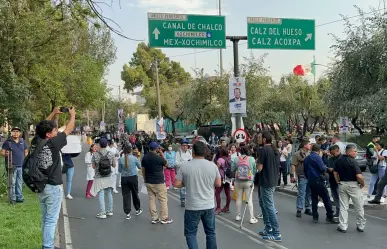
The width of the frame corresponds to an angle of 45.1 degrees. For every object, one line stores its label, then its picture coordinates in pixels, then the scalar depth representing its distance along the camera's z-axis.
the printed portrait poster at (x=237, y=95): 15.24
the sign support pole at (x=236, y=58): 15.46
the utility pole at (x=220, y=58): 33.70
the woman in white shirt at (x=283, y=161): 15.12
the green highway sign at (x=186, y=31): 13.55
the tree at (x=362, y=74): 23.19
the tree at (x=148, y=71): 70.00
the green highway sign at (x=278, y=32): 14.57
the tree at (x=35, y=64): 18.00
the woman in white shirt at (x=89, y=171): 13.54
